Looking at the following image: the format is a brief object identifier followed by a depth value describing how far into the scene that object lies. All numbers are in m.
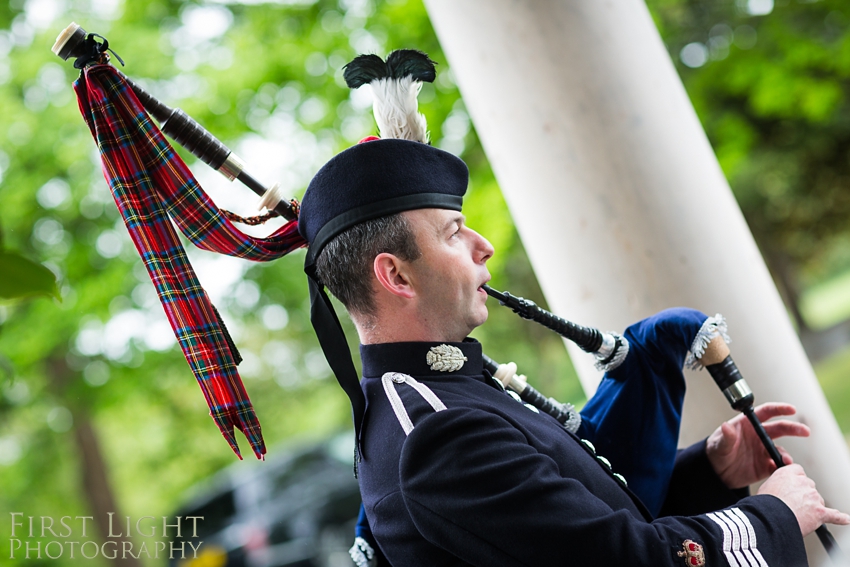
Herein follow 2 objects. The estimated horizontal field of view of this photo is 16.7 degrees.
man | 3.96
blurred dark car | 10.12
